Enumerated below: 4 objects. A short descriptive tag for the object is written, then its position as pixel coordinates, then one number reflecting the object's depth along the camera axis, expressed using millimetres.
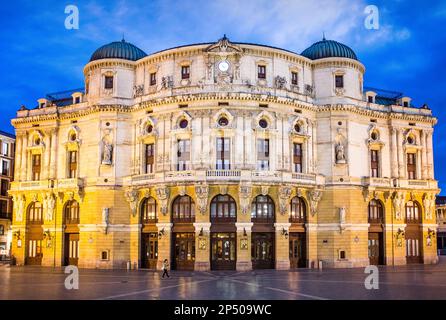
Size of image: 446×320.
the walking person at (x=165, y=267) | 49844
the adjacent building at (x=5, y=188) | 95125
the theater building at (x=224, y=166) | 60375
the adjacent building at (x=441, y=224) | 130375
